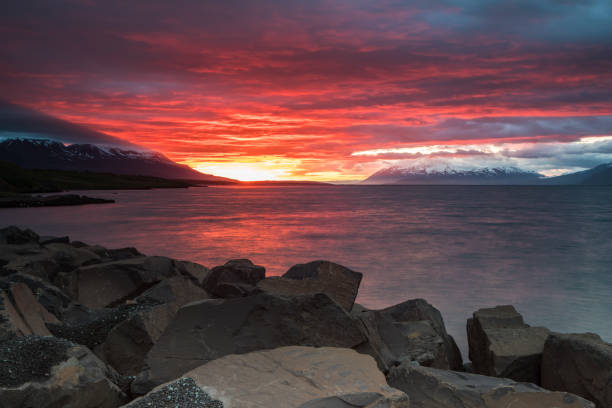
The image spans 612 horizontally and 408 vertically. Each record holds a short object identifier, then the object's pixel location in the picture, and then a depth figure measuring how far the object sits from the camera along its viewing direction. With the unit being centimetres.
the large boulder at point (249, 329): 434
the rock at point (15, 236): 1277
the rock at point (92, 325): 506
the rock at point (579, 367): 444
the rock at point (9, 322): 417
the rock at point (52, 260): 881
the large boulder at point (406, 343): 483
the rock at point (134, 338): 481
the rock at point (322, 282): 642
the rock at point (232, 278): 734
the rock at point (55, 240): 1418
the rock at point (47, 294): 593
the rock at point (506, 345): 527
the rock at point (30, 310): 483
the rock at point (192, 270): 980
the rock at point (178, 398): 319
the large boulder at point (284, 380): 327
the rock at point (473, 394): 379
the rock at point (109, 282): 739
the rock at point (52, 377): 333
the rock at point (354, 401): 294
